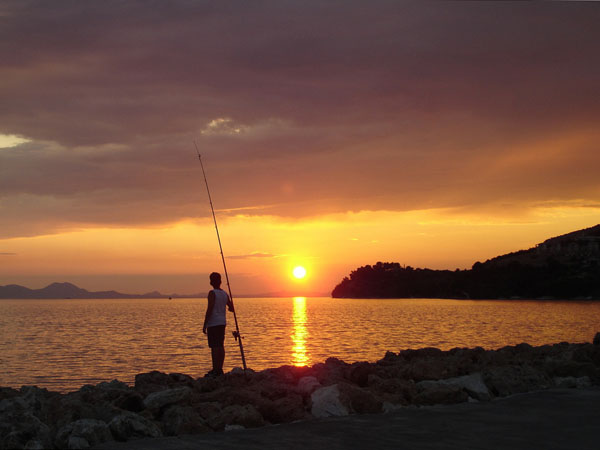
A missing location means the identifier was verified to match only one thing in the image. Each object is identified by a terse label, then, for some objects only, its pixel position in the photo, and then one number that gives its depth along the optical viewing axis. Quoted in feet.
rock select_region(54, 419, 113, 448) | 21.68
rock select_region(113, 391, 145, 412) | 29.22
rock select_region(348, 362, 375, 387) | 35.86
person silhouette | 39.86
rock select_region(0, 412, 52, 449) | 21.33
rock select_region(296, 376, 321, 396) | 31.14
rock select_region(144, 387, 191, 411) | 28.58
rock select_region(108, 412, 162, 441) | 23.36
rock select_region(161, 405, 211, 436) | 24.61
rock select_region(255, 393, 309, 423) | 26.68
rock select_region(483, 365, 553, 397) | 32.35
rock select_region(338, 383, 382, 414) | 27.68
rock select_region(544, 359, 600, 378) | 36.68
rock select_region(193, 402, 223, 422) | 26.56
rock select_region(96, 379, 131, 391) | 38.01
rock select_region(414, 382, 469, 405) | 29.78
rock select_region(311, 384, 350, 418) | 26.99
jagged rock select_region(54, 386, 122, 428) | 25.89
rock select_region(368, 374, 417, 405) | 29.76
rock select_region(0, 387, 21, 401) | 32.78
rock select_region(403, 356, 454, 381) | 37.35
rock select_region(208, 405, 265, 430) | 25.39
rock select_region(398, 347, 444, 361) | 50.37
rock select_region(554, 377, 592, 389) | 34.37
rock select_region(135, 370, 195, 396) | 38.24
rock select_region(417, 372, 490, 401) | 30.73
